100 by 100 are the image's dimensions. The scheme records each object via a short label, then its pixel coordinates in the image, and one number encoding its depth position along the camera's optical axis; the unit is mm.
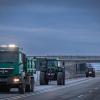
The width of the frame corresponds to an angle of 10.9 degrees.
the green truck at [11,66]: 34719
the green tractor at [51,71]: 54781
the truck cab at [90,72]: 107812
